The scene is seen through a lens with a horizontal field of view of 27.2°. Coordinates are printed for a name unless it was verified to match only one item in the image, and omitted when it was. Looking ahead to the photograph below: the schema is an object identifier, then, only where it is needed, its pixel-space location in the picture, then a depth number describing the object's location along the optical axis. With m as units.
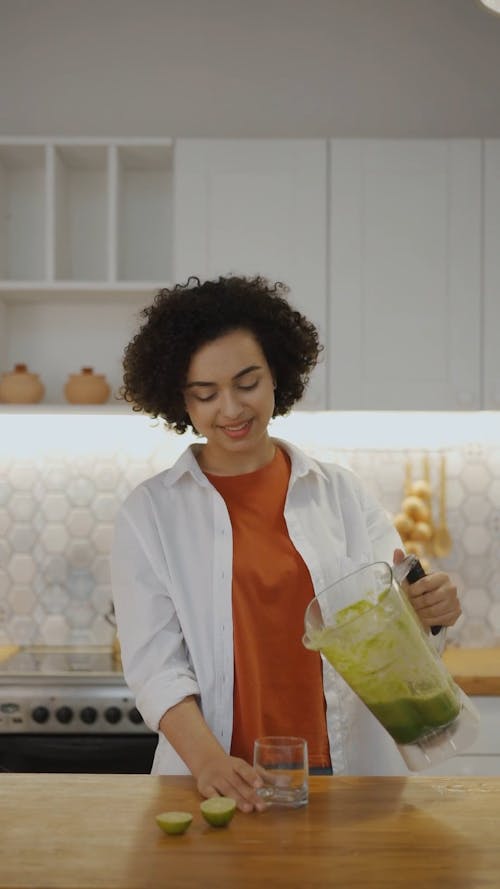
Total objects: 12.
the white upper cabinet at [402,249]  3.09
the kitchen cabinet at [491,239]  3.09
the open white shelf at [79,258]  3.45
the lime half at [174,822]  1.31
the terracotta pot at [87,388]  3.18
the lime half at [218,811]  1.33
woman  1.77
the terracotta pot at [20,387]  3.17
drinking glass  1.40
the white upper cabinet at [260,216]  3.10
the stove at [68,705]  2.75
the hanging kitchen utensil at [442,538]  3.43
